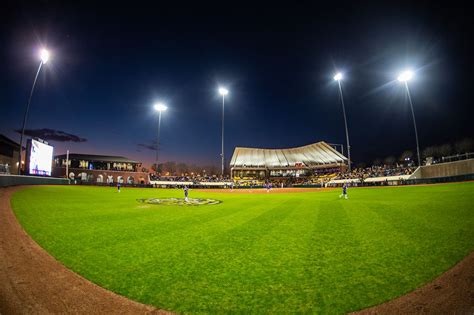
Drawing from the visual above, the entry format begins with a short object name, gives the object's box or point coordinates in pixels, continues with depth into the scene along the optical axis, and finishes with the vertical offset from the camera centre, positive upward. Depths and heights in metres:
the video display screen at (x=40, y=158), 29.95 +2.27
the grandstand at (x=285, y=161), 81.25 +4.28
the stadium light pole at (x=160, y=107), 53.82 +16.54
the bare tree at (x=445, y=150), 68.31 +6.83
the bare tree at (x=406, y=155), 87.62 +6.77
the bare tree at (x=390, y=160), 96.16 +5.24
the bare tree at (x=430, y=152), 72.35 +6.61
